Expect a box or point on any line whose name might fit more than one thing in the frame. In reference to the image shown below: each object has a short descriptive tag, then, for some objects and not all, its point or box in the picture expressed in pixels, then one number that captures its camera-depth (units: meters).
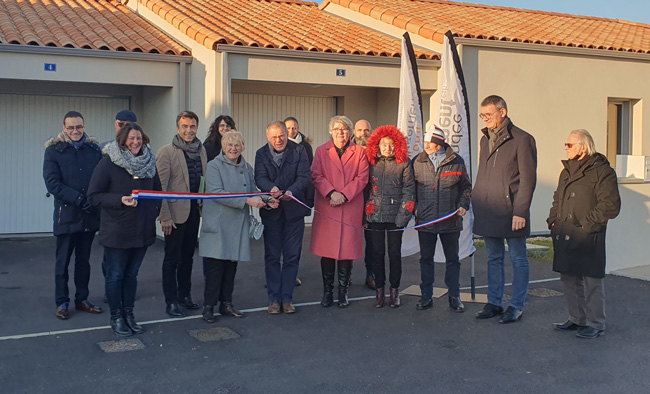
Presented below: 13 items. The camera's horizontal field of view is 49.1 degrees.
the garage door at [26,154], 12.34
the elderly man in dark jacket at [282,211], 6.95
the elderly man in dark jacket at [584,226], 6.10
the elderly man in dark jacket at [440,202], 7.07
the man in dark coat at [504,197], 6.62
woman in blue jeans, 6.02
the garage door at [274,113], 13.78
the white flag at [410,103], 9.41
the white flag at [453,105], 8.76
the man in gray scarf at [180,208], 6.79
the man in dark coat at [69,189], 6.57
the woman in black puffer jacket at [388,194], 7.09
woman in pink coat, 7.17
